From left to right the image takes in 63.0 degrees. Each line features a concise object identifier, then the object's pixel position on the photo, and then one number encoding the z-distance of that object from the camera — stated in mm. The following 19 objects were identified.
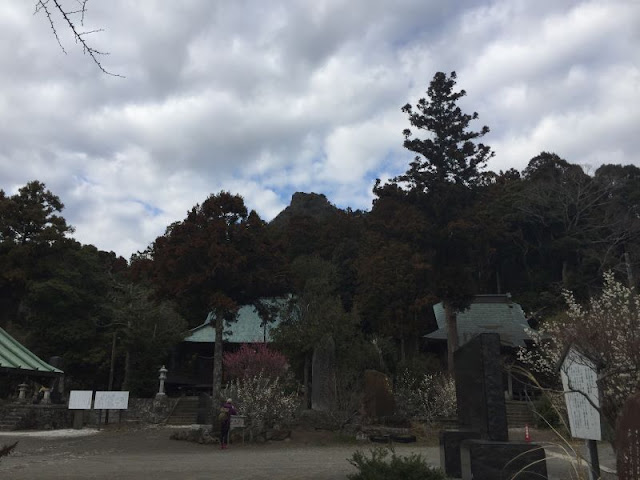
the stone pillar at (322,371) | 18734
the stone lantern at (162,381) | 24519
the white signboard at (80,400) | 20031
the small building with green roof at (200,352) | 32375
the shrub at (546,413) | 19172
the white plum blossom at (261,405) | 15167
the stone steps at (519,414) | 22688
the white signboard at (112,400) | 20406
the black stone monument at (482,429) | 6324
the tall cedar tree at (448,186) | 25281
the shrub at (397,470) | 6297
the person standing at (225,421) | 13984
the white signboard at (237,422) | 14668
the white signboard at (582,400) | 5059
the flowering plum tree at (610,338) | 6301
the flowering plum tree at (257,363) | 18609
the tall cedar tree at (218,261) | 17734
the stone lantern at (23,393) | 22603
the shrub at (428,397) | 18875
